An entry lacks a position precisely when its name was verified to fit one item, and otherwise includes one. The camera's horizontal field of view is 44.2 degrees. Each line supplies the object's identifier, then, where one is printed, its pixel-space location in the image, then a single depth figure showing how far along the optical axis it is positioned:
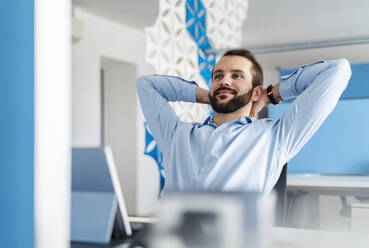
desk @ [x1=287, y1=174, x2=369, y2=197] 2.55
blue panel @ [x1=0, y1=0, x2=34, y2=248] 0.54
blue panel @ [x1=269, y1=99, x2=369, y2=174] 3.03
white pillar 0.52
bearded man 1.32
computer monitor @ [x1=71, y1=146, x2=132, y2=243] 0.99
